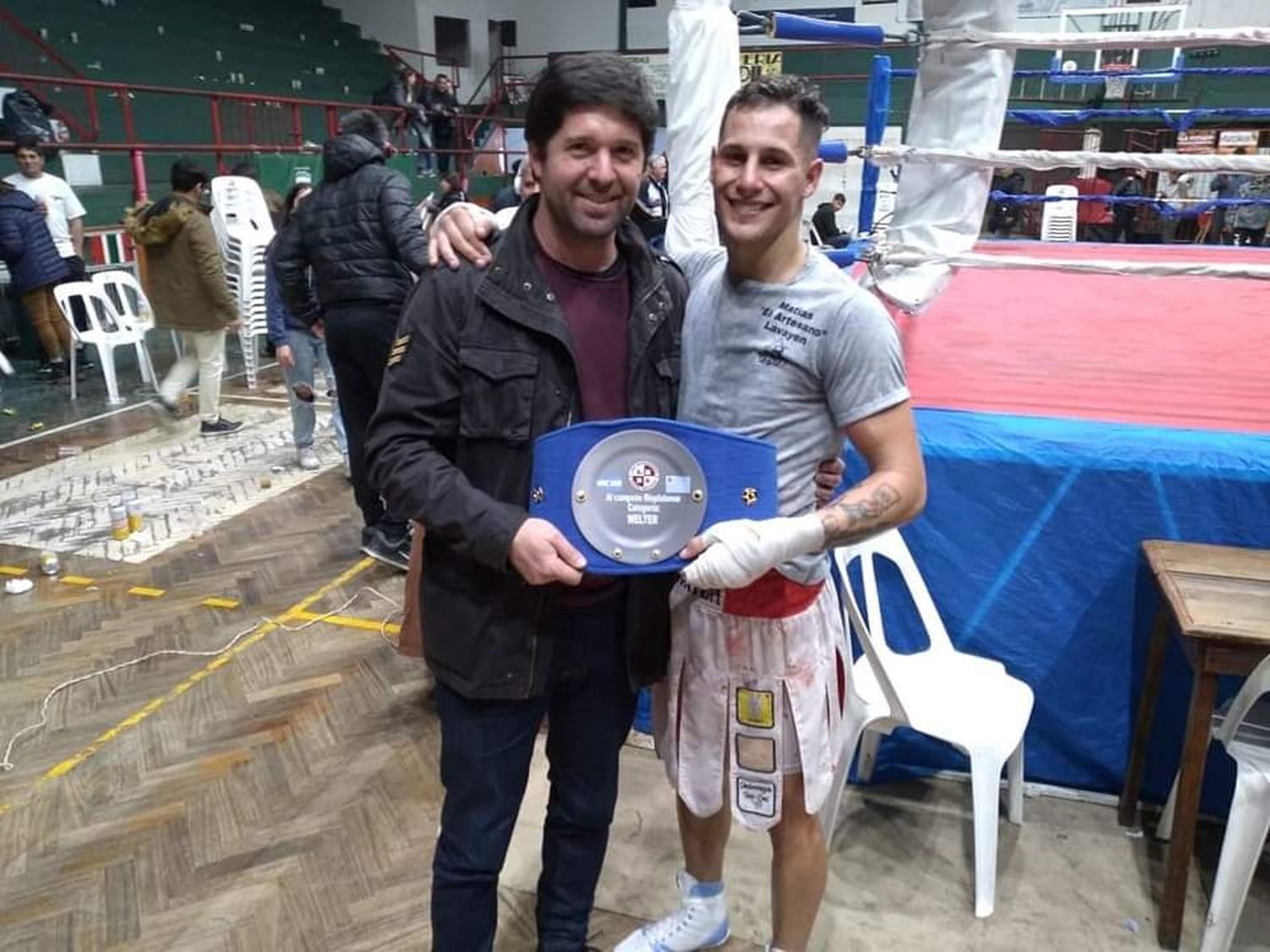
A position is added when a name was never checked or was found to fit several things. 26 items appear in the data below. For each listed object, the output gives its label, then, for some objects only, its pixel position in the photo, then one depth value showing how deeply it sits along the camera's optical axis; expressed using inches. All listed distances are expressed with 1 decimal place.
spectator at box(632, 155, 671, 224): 231.4
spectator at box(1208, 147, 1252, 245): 321.4
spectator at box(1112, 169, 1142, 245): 350.0
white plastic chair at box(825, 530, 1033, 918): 68.3
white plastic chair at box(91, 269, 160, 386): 217.4
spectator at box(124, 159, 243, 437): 179.5
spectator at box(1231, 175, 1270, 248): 323.0
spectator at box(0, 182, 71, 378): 207.5
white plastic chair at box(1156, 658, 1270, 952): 60.2
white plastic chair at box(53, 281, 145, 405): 206.4
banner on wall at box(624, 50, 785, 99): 517.3
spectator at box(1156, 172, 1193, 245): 305.7
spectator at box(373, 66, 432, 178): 422.9
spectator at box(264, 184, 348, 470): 161.3
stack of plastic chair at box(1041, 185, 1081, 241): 327.3
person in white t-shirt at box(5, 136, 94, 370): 219.0
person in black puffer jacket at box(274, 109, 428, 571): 118.1
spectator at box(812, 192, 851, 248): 329.7
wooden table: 58.7
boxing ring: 73.2
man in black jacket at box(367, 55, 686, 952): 46.5
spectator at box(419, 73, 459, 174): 457.4
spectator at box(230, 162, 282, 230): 234.2
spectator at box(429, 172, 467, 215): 259.1
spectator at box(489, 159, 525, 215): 257.3
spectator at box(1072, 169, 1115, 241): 378.0
